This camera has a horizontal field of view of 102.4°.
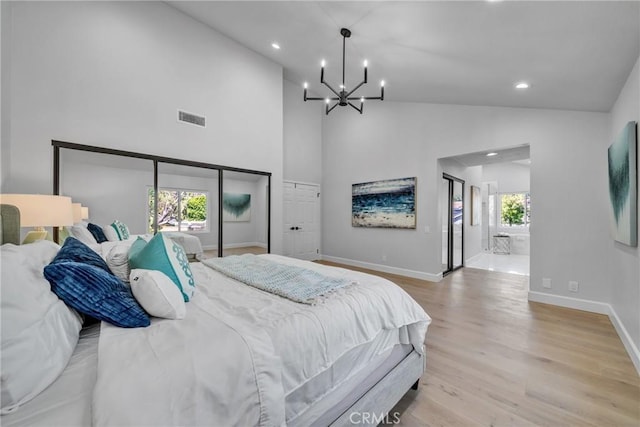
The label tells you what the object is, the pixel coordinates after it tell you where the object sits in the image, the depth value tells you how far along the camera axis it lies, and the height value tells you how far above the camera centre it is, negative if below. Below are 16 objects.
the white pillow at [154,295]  1.15 -0.37
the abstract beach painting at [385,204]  4.88 +0.21
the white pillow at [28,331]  0.69 -0.37
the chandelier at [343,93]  2.80 +1.31
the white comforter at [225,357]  0.76 -0.53
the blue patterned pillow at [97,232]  2.63 -0.21
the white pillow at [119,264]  1.43 -0.29
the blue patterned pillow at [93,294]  0.99 -0.33
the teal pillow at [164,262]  1.39 -0.27
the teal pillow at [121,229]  2.93 -0.20
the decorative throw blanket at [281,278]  1.51 -0.46
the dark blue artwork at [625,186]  2.12 +0.26
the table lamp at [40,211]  1.85 +0.01
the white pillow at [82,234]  2.21 -0.19
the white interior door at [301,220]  5.77 -0.16
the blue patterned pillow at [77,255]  1.19 -0.21
